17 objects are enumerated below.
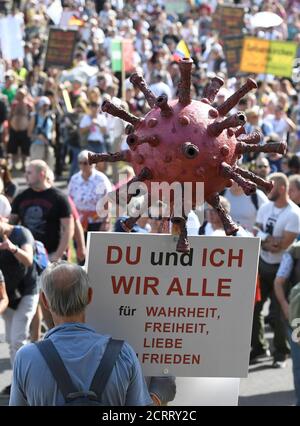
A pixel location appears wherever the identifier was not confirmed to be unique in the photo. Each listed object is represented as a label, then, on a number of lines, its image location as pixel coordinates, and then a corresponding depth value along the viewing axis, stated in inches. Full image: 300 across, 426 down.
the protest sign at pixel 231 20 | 813.9
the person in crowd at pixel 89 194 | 429.4
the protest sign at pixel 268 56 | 673.0
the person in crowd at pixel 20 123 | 723.4
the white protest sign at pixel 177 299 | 171.8
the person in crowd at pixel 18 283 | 303.3
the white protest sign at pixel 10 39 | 631.8
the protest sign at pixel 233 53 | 721.6
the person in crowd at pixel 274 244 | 359.3
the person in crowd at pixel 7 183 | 423.8
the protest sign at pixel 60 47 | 740.0
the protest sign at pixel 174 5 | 1089.4
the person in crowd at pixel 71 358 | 151.0
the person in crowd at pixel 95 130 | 624.7
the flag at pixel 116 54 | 701.3
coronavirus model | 168.1
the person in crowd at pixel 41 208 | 349.1
